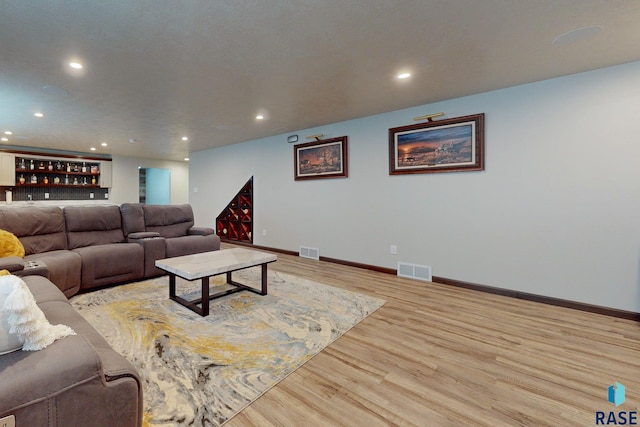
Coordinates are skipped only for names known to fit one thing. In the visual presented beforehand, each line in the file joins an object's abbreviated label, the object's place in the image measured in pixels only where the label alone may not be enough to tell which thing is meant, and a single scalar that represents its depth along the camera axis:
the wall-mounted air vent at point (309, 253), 4.91
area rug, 1.55
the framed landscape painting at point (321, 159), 4.56
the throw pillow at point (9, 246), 2.53
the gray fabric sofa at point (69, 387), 0.82
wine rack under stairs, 6.11
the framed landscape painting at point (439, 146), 3.37
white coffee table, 2.55
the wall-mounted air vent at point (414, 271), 3.76
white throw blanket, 0.90
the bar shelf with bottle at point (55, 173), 6.61
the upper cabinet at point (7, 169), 6.16
